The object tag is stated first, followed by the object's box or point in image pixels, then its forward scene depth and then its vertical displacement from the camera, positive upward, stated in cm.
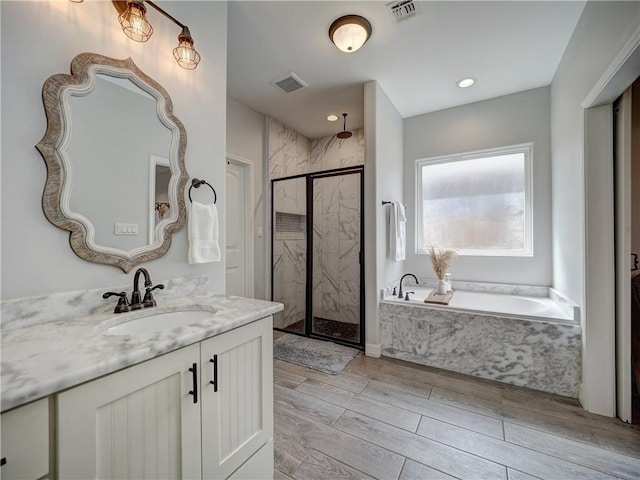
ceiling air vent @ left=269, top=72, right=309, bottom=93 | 266 +163
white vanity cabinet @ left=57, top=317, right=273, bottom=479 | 71 -57
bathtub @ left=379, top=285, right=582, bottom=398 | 204 -85
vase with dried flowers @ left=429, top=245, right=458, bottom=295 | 290 -27
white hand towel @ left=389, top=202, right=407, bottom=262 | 297 +9
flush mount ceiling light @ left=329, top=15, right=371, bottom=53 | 193 +155
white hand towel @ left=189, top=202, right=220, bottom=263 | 153 +4
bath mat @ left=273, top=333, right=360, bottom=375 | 250 -117
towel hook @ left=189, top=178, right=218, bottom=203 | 157 +35
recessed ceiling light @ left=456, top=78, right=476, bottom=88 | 272 +164
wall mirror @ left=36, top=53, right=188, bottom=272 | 109 +37
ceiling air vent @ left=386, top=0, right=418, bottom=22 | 182 +161
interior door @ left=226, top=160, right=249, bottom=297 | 314 +13
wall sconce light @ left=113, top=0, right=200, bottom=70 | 124 +104
